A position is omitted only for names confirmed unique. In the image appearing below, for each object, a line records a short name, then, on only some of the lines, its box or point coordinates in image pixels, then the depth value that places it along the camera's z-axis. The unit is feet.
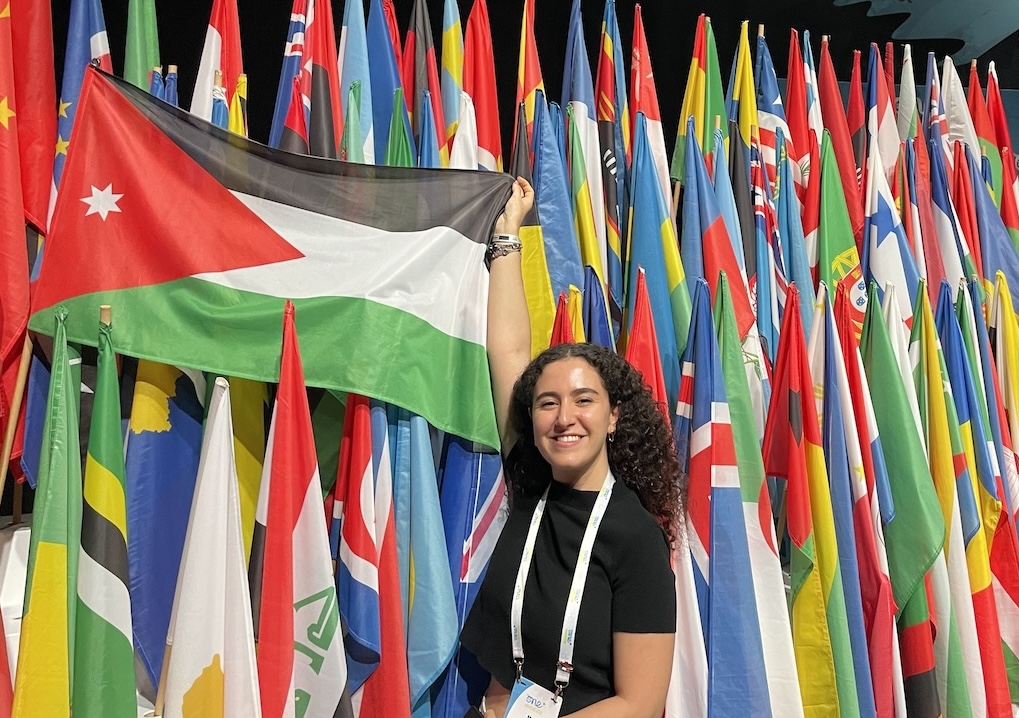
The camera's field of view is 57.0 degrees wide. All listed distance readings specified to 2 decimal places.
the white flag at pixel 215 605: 5.87
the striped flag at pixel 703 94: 10.01
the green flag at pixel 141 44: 7.63
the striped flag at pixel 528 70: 9.05
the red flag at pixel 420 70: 8.62
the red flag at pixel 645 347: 7.59
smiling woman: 5.34
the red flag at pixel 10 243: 6.28
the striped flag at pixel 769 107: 10.50
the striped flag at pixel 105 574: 5.86
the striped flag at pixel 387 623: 6.33
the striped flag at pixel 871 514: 7.55
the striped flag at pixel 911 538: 7.75
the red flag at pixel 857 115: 11.23
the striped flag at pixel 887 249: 9.89
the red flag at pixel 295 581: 6.04
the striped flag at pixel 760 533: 6.91
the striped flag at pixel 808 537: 7.22
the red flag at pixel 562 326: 7.29
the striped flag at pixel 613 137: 9.02
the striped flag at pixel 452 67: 8.86
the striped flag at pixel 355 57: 8.14
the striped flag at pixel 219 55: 7.71
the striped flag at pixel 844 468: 7.43
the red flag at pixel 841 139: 10.36
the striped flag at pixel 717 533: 6.77
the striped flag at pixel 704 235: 8.83
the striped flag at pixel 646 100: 9.57
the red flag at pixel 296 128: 7.45
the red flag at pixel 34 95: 7.01
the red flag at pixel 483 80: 8.91
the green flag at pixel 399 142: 7.61
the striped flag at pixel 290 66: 7.82
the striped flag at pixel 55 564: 5.62
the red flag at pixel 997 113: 12.23
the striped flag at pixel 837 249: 9.70
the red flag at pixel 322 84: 7.58
